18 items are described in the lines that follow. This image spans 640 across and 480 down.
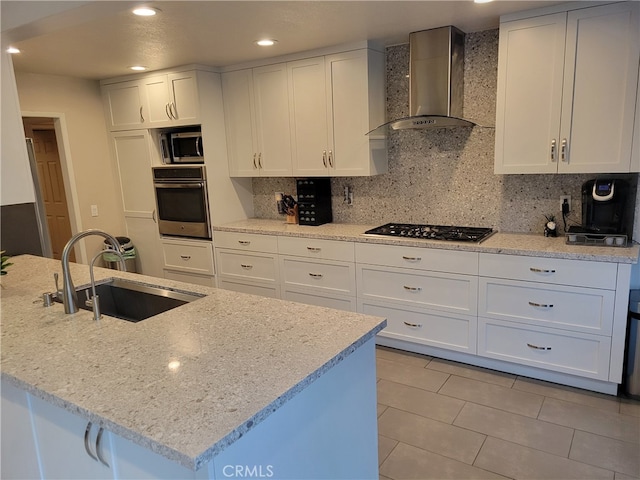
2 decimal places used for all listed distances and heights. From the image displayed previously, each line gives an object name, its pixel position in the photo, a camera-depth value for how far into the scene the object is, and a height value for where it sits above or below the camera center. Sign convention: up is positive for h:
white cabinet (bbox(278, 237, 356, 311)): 3.48 -0.91
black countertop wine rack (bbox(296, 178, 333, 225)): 3.90 -0.36
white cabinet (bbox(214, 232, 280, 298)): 3.88 -0.91
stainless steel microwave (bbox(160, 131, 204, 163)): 4.09 +0.16
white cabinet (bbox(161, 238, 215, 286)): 4.28 -0.94
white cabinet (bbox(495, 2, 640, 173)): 2.52 +0.33
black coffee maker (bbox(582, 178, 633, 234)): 2.66 -0.38
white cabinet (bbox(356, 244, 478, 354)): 2.99 -0.98
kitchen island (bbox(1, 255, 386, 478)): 1.13 -0.63
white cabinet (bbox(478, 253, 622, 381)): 2.57 -1.00
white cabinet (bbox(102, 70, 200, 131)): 3.99 +0.60
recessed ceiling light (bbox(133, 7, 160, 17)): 2.42 +0.84
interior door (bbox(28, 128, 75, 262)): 5.74 -0.19
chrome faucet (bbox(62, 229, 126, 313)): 1.80 -0.46
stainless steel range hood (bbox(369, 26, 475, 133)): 3.01 +0.51
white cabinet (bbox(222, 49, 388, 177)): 3.42 +0.35
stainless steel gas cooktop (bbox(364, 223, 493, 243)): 3.07 -0.58
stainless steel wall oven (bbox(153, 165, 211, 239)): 4.12 -0.35
